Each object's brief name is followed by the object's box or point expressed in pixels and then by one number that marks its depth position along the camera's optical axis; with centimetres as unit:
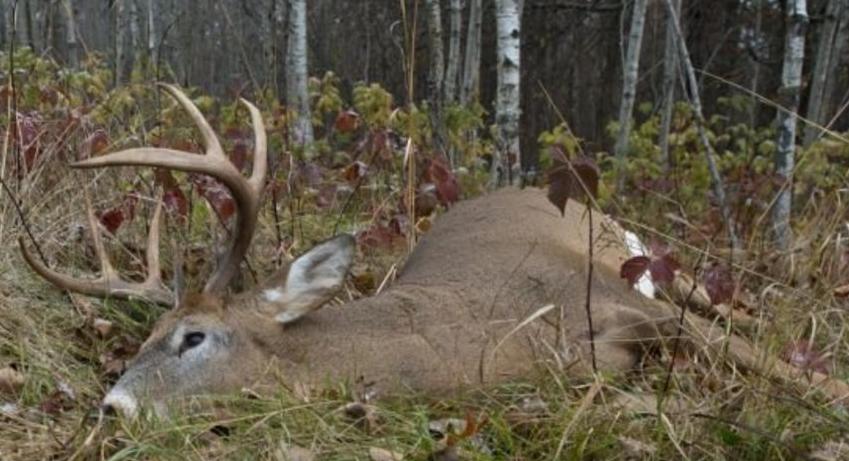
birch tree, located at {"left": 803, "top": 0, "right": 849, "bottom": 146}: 654
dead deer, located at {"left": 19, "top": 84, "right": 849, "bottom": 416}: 361
